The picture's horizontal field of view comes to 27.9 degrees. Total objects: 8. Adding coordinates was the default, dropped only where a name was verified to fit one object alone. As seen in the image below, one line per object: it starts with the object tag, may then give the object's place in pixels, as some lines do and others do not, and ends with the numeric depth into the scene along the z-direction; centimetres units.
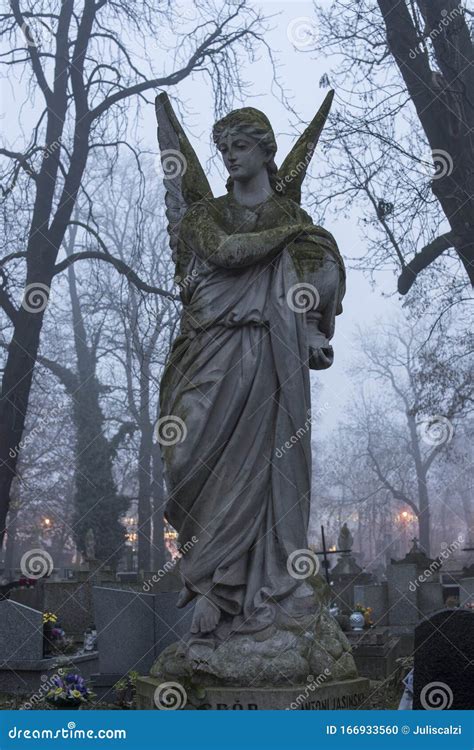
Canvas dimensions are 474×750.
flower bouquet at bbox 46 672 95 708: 637
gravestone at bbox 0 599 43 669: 989
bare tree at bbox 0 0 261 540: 1602
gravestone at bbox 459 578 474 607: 1758
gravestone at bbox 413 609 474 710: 618
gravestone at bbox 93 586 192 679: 833
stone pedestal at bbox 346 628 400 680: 1077
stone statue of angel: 525
